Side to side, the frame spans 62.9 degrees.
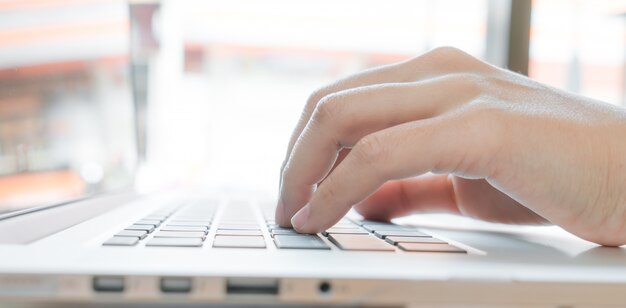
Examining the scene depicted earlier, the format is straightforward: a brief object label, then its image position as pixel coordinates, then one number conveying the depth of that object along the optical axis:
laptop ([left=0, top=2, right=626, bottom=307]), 0.26
